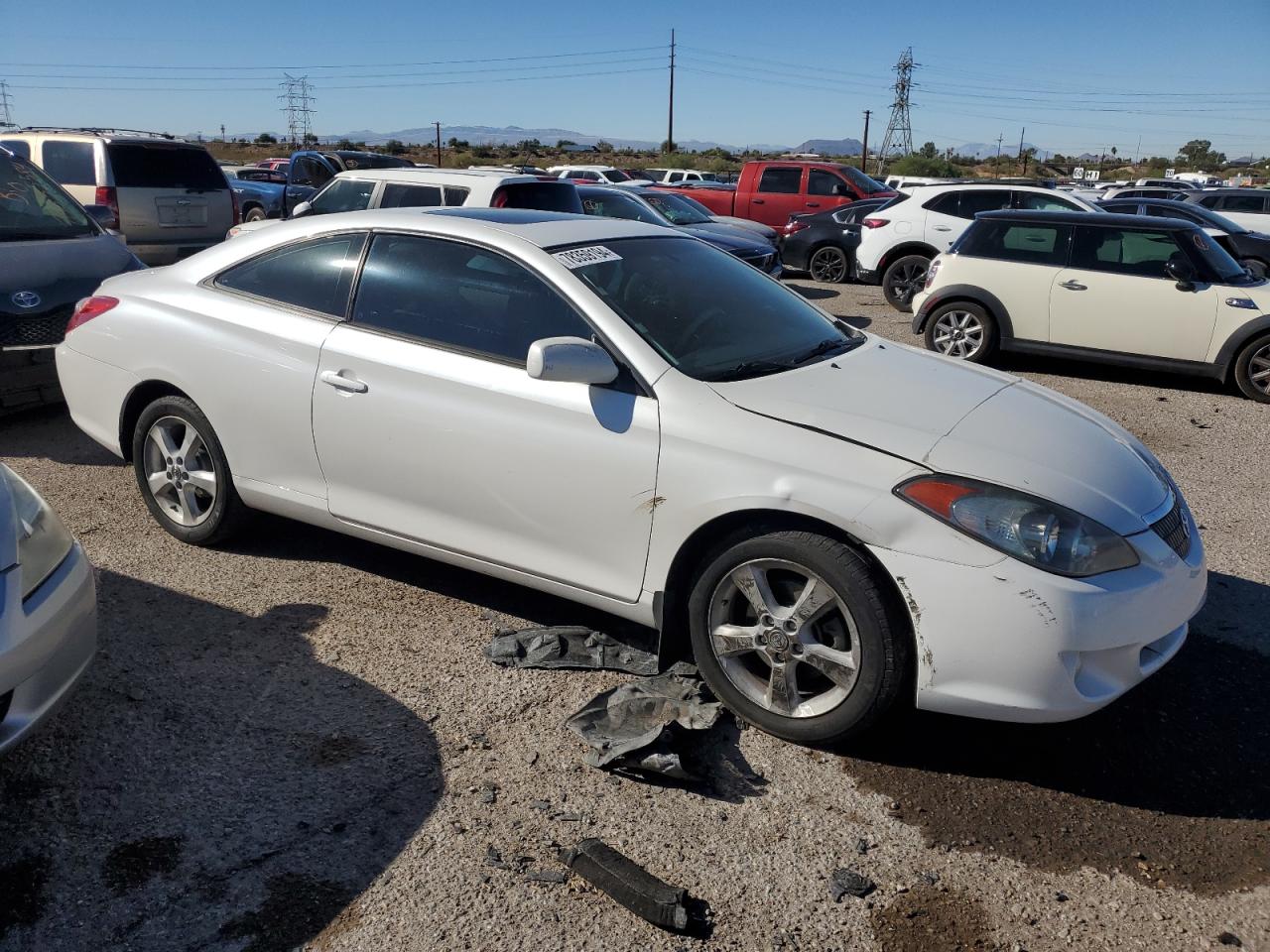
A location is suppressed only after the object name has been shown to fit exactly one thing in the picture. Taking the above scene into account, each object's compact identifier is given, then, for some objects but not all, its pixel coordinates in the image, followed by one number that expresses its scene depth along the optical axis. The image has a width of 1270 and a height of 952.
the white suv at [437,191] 9.25
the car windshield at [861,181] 18.45
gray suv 11.45
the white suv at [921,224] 13.32
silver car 2.84
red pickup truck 18.52
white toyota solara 3.08
